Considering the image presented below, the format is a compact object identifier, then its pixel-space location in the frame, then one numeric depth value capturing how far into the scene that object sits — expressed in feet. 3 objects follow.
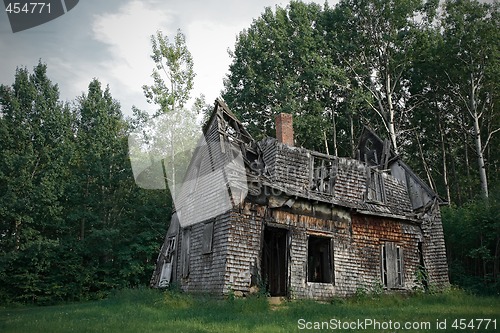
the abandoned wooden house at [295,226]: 54.44
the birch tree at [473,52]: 97.04
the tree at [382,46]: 105.29
